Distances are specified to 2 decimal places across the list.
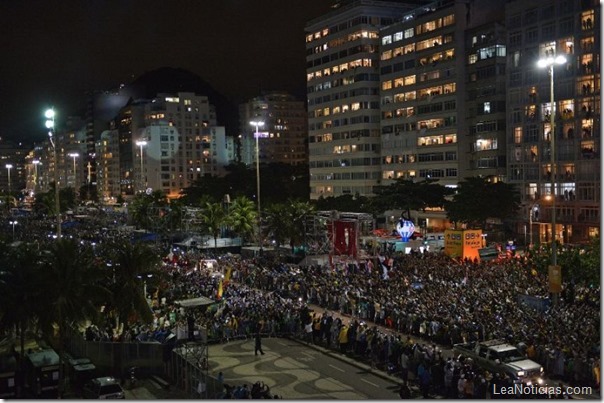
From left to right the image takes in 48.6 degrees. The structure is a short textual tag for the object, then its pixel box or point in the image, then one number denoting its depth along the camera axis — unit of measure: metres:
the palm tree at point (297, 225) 50.25
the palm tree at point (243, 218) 57.31
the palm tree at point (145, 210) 74.59
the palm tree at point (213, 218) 57.84
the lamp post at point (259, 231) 50.15
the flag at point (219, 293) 33.05
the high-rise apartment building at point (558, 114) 62.41
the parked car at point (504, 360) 19.77
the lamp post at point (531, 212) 64.06
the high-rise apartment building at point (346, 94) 97.75
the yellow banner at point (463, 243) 41.84
